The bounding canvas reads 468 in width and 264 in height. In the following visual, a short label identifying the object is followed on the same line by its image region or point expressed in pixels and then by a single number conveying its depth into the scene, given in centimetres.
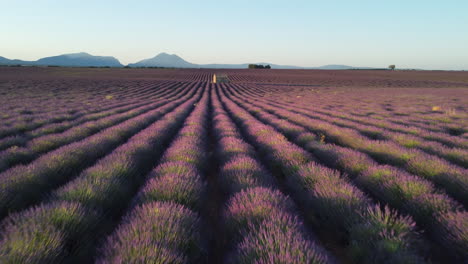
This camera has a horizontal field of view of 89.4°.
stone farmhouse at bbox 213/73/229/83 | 6159
